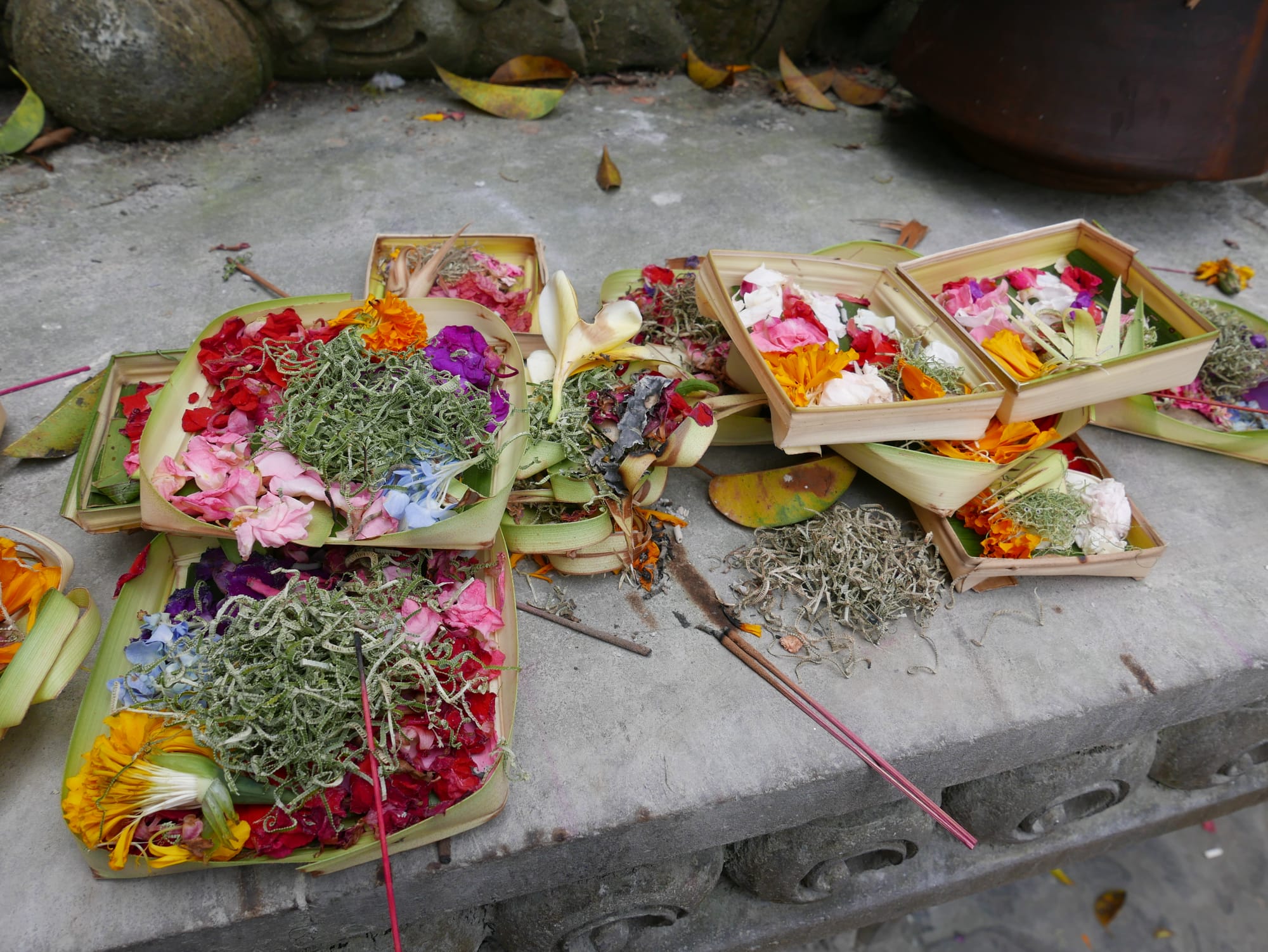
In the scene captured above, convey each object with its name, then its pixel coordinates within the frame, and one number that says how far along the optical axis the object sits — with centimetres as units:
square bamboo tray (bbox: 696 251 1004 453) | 40
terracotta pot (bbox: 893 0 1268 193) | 61
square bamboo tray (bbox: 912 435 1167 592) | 42
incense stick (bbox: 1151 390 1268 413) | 50
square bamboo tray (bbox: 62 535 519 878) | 32
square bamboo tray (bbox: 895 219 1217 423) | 43
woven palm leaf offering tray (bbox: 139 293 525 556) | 34
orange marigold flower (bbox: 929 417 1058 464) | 43
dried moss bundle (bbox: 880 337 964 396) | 44
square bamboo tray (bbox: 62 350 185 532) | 36
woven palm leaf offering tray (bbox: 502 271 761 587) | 40
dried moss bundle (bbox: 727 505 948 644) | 41
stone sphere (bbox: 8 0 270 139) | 61
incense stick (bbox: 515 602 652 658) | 40
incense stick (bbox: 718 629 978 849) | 35
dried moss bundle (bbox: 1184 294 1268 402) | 53
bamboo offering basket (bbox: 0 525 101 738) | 32
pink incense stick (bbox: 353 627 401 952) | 29
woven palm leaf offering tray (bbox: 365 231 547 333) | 49
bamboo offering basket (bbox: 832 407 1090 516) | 41
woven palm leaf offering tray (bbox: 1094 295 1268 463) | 50
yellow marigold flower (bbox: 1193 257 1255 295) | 64
